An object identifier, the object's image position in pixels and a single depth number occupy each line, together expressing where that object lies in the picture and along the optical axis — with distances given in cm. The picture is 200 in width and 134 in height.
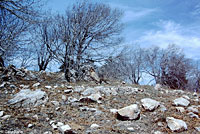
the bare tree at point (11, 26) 481
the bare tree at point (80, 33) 622
